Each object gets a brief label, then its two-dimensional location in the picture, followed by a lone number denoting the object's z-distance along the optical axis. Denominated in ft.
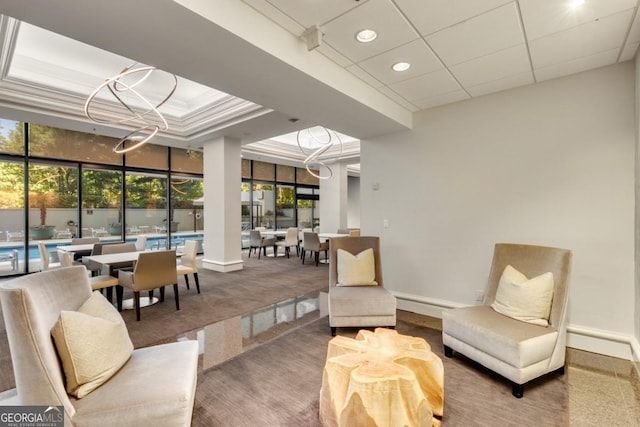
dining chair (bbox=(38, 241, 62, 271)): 14.84
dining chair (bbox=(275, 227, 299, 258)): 26.09
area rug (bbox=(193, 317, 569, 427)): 6.18
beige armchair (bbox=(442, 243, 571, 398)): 6.97
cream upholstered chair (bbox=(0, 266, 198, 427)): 4.31
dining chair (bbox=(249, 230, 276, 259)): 26.14
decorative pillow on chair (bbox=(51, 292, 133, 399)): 4.77
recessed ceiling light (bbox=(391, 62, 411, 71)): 9.02
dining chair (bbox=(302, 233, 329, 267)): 23.04
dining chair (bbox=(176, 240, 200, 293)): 14.61
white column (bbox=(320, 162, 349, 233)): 31.37
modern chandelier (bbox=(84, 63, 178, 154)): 15.72
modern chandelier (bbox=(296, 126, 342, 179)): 26.00
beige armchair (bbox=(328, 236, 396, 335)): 10.18
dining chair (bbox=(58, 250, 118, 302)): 11.98
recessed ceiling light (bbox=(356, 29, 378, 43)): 7.47
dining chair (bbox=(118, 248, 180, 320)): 11.59
